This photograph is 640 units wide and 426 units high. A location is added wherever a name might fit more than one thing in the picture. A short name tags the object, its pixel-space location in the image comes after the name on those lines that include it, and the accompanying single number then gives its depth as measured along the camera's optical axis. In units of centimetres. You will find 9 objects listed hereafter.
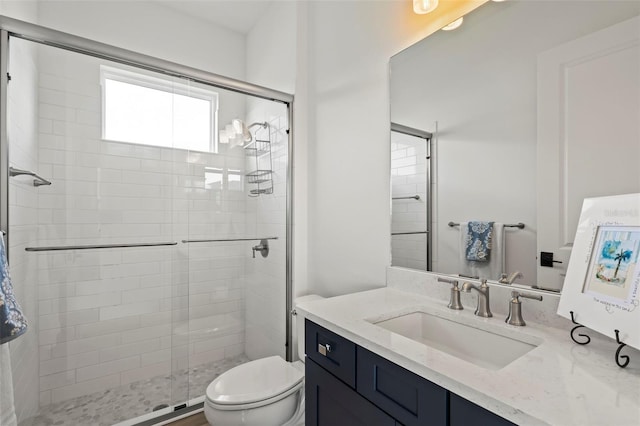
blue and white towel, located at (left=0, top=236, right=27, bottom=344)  110
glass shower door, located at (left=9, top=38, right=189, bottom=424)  171
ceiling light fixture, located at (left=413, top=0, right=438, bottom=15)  140
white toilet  139
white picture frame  73
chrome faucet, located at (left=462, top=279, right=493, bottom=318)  113
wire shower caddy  225
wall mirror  94
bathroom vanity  62
